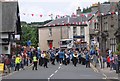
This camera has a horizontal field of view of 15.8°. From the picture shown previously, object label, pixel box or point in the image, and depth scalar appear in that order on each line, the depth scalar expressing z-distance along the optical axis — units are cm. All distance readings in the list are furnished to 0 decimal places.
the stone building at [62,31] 8319
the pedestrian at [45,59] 4198
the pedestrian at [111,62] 3621
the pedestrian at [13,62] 3783
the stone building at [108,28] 5722
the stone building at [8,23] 5225
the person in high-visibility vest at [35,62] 3726
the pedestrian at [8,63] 3516
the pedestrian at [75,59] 4418
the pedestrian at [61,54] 4703
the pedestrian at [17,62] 3777
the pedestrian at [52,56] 4659
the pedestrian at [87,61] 4203
